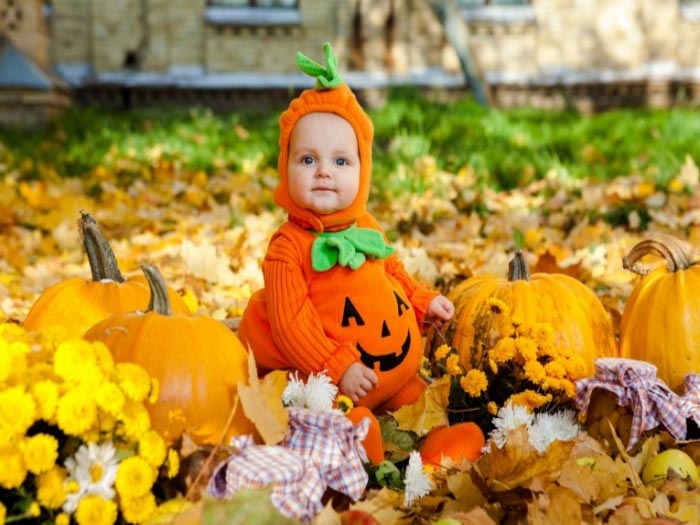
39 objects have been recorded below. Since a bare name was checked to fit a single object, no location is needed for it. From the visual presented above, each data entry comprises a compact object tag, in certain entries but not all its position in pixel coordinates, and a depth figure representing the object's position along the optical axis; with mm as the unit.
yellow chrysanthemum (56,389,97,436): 1492
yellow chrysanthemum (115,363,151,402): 1591
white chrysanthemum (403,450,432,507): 1800
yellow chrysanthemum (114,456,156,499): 1520
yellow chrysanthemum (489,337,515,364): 2299
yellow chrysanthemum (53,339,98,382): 1550
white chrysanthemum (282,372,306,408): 1951
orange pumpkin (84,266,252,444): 1807
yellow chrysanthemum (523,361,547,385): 2238
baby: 2164
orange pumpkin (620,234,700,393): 2373
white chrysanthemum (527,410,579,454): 2012
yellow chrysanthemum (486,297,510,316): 2398
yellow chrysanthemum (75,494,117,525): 1487
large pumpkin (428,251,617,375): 2441
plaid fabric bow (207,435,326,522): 1618
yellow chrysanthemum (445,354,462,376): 2332
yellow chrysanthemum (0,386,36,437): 1467
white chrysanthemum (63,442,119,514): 1513
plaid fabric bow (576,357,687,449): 2119
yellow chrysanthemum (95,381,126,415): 1531
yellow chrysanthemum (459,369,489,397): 2258
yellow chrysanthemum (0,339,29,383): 1552
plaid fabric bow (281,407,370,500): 1783
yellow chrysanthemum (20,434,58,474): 1460
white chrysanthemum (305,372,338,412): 1909
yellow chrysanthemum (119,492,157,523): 1527
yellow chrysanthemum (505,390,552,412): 2221
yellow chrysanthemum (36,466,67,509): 1476
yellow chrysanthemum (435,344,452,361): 2361
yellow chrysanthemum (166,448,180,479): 1596
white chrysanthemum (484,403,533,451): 2037
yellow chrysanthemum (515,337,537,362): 2275
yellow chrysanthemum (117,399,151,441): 1562
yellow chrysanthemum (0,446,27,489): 1443
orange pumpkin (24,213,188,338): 2295
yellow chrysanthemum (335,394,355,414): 2059
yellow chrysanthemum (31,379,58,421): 1501
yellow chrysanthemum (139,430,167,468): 1562
